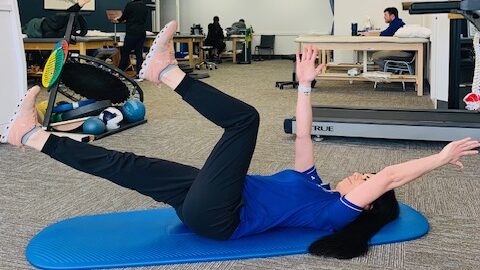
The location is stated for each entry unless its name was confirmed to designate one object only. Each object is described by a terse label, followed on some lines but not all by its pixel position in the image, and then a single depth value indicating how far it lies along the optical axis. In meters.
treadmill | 3.62
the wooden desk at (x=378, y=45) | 6.67
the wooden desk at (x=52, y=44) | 7.36
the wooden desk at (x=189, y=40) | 9.82
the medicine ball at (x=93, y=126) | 4.17
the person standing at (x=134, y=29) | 8.63
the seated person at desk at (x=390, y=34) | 7.17
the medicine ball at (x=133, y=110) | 4.65
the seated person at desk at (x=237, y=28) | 14.00
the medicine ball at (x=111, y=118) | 4.38
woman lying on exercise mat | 1.88
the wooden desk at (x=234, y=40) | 13.21
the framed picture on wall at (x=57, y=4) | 10.08
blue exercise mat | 1.92
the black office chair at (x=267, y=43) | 14.94
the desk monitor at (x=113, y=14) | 9.56
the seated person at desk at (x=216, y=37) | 12.64
